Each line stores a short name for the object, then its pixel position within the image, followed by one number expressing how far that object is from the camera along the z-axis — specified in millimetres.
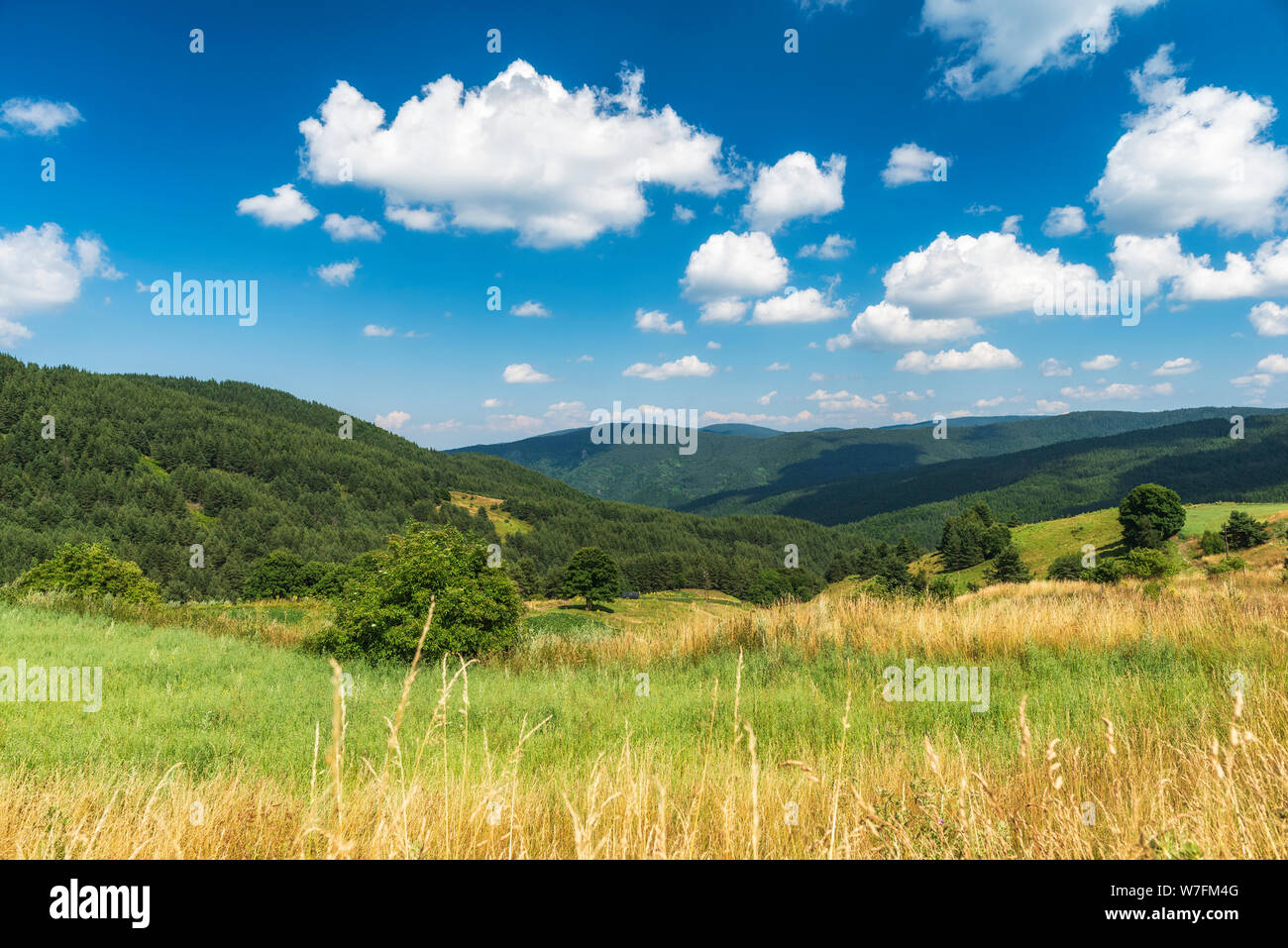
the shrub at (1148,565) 46469
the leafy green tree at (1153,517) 71000
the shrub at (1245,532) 61250
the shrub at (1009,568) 81625
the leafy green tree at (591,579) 81938
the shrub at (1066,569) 67688
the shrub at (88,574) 32594
